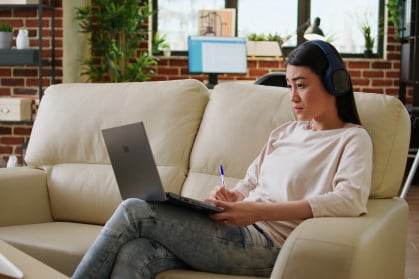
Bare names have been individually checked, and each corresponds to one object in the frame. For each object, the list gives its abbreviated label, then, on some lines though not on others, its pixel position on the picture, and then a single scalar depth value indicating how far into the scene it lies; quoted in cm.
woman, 184
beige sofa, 209
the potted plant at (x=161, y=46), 627
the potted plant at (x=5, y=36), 500
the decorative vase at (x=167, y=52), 647
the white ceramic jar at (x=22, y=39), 505
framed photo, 633
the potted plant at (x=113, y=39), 540
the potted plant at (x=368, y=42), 636
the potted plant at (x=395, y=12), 608
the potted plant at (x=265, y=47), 627
